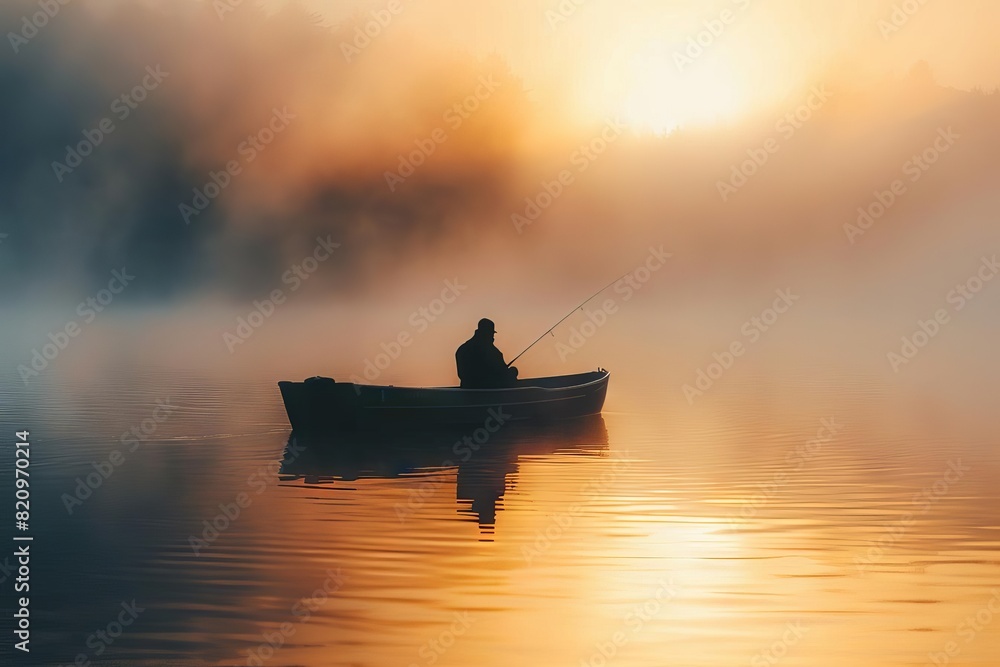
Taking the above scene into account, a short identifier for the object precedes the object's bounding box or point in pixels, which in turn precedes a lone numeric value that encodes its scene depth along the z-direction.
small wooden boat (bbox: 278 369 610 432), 25.17
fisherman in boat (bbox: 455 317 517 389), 26.77
